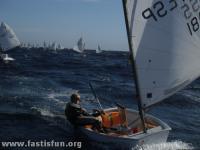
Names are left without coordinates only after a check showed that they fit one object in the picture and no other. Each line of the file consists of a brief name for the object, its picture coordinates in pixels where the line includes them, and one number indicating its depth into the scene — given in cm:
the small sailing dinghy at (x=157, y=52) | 1088
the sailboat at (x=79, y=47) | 11200
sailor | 1226
